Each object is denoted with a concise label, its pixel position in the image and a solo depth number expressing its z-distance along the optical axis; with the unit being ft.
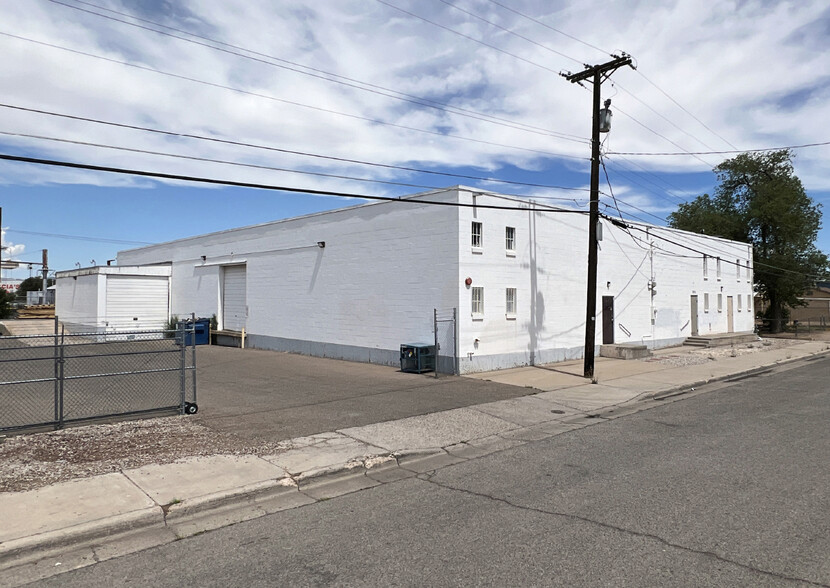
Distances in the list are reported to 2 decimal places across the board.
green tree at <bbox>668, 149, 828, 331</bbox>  149.18
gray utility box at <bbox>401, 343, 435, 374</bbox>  54.44
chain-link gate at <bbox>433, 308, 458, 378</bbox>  54.80
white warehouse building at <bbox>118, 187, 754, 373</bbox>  56.70
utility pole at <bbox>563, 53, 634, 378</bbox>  52.80
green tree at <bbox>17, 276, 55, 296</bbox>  358.23
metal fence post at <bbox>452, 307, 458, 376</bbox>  54.60
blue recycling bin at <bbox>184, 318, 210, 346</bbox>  90.96
